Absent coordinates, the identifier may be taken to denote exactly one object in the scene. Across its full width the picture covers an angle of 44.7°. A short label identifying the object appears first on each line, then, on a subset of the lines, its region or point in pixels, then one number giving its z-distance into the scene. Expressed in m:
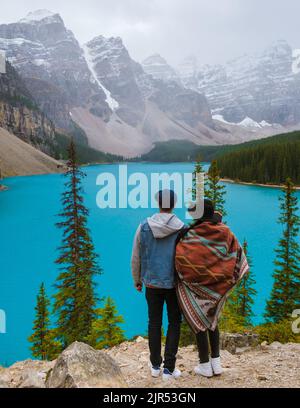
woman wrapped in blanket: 4.87
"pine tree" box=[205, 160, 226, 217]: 18.62
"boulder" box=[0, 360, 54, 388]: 5.09
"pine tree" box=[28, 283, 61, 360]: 14.85
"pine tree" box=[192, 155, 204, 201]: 18.96
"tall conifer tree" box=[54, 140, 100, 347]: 16.00
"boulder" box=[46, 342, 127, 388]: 4.63
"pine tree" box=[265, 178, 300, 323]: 17.92
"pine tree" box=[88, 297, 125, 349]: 12.66
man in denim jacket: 5.01
